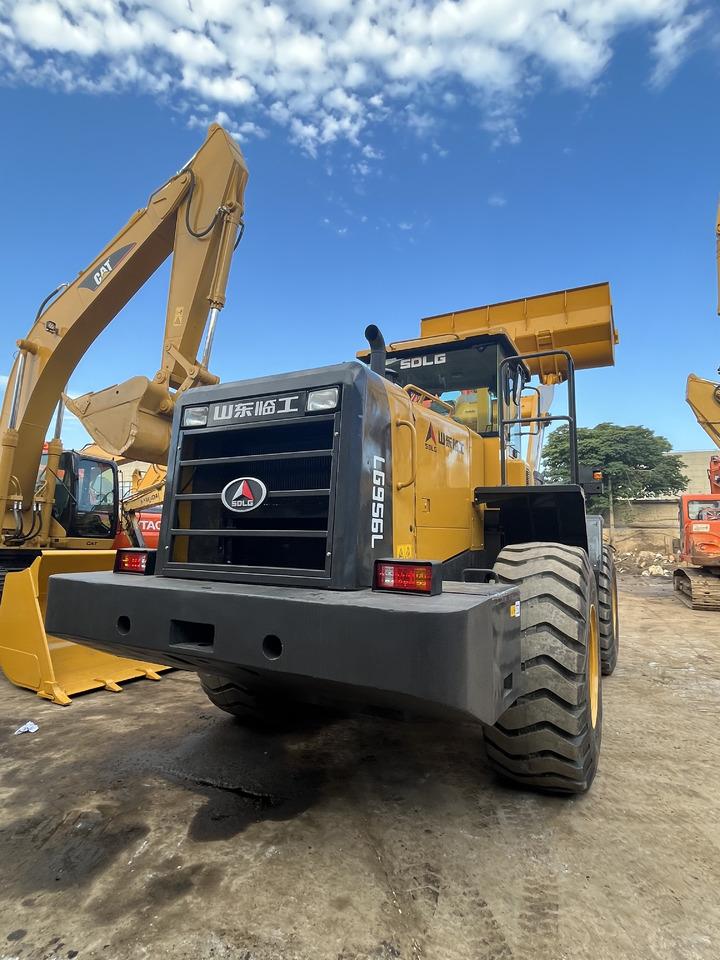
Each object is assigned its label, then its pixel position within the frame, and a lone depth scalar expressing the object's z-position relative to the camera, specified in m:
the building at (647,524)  22.50
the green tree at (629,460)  26.84
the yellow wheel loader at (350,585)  2.15
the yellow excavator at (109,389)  5.46
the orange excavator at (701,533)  11.10
